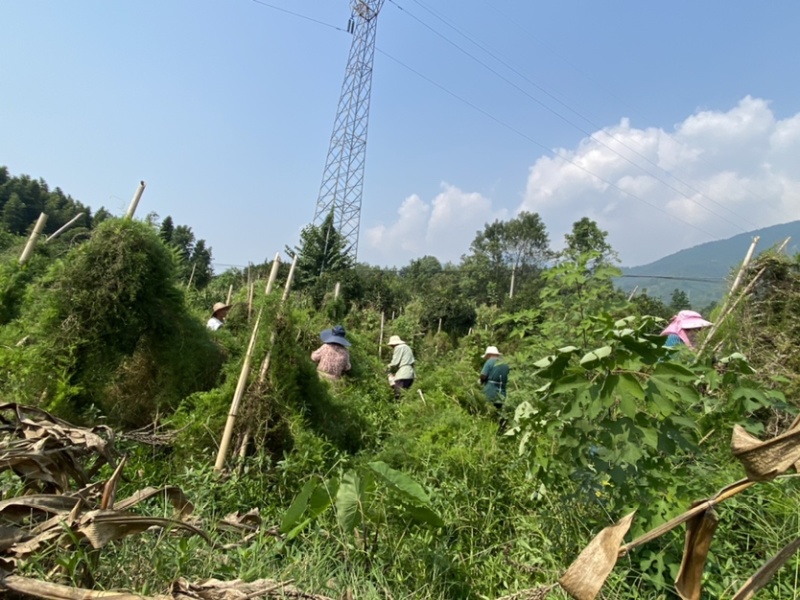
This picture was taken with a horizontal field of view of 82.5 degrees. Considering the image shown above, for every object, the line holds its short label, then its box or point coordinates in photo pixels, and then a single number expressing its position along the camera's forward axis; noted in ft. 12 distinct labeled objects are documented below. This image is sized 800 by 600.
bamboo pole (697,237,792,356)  13.70
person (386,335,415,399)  23.61
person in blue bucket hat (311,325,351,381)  18.39
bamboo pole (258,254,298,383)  11.97
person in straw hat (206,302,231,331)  21.33
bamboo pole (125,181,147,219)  12.59
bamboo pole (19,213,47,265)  19.13
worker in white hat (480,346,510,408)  20.06
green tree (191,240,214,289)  72.59
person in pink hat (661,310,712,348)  14.46
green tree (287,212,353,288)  80.64
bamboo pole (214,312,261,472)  10.45
